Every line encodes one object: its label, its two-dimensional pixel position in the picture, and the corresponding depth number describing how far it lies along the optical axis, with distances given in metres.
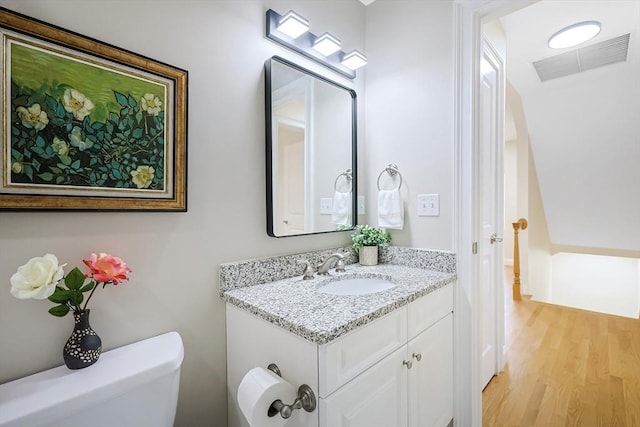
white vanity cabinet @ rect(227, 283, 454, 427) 0.83
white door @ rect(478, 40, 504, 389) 1.89
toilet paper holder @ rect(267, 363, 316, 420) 0.79
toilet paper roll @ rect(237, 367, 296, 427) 0.78
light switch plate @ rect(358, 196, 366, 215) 1.85
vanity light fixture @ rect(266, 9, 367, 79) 1.33
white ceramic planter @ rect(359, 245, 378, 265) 1.70
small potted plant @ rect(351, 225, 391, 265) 1.70
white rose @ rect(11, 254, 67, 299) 0.69
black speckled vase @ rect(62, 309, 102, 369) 0.79
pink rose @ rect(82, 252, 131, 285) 0.80
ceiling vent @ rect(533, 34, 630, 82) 2.23
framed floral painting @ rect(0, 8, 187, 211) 0.76
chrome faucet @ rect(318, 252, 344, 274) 1.46
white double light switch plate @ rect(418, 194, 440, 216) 1.56
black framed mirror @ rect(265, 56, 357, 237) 1.34
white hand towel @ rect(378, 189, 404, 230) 1.67
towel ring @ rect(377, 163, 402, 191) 1.71
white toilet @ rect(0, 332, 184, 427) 0.67
